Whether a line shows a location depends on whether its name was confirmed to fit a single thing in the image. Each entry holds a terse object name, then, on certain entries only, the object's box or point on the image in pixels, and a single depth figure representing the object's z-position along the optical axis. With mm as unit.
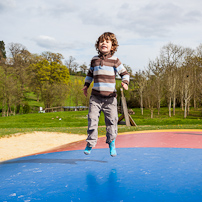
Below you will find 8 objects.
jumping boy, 4039
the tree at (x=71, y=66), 85375
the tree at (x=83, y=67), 89000
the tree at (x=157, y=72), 32150
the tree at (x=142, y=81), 36500
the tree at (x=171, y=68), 31641
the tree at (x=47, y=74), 50194
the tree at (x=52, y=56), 58384
